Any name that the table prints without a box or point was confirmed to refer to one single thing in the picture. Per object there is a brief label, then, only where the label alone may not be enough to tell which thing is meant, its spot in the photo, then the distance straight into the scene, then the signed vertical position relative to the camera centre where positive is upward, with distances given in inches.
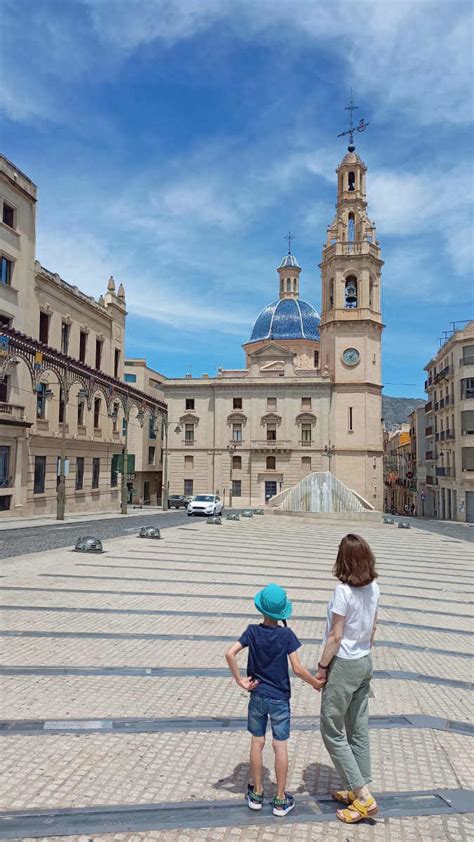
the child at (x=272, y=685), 132.6 -50.9
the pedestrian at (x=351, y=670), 134.0 -47.5
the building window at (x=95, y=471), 1389.0 -5.9
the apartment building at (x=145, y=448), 2139.5 +84.1
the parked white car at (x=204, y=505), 1255.5 -77.4
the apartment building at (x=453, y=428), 1503.4 +140.8
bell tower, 1967.4 +415.4
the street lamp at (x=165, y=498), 1518.0 -76.6
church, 1994.3 +247.7
